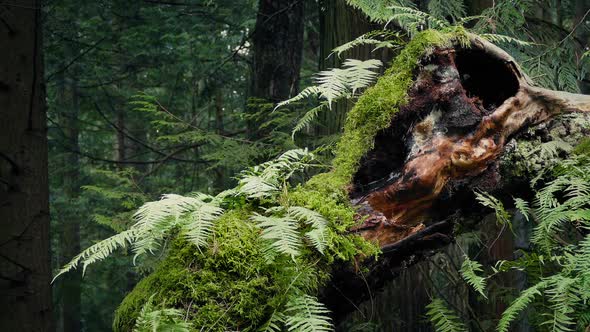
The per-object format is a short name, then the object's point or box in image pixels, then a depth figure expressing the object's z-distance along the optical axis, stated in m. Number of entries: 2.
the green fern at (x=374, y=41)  3.25
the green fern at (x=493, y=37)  3.23
